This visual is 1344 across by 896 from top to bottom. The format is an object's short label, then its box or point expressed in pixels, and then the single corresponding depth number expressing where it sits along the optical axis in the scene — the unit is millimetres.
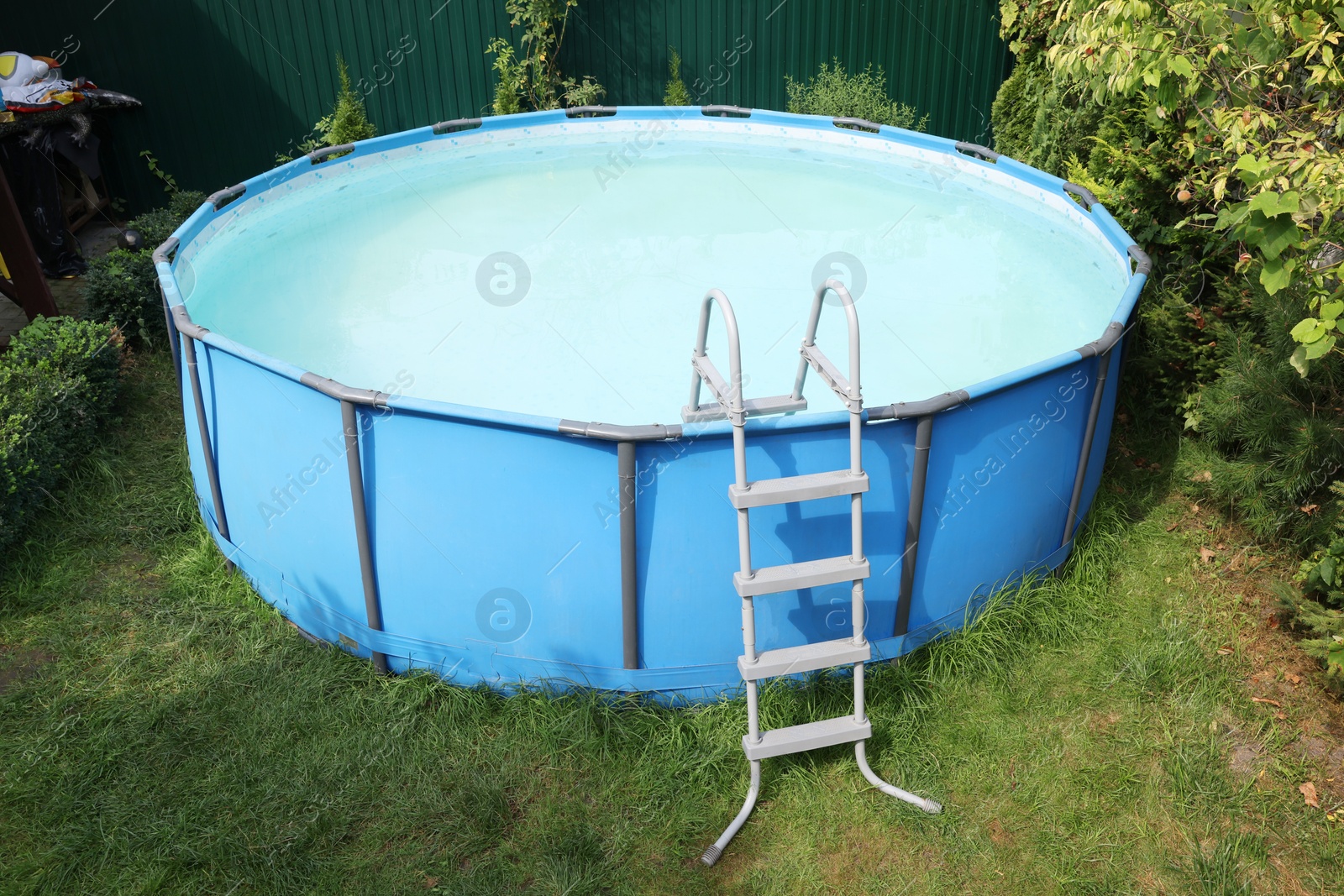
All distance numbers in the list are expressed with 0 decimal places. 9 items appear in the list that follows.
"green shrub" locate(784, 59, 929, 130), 8820
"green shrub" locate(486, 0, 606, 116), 8648
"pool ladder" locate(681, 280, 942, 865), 3131
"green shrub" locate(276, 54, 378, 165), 8453
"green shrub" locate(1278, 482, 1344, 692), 3580
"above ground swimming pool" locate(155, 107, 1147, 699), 3416
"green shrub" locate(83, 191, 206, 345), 6309
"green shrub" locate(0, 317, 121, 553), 4652
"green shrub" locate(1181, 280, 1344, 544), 4016
